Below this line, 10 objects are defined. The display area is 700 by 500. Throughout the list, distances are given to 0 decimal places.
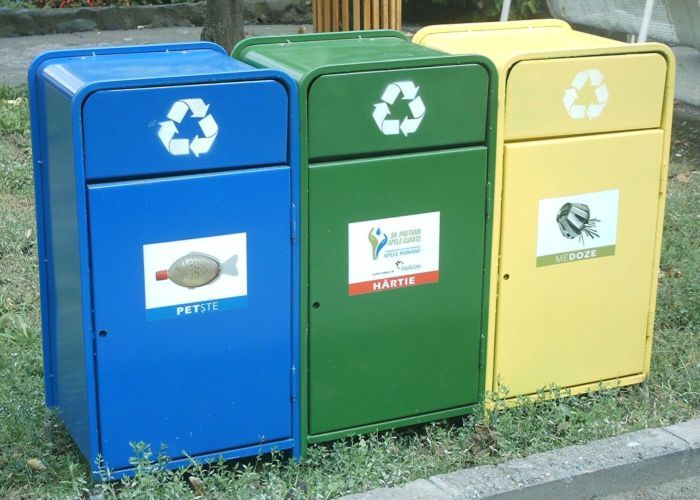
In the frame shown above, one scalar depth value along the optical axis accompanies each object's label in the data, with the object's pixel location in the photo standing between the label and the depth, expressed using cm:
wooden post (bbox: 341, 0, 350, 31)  751
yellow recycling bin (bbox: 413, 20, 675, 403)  373
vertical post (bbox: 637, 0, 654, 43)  668
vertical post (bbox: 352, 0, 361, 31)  745
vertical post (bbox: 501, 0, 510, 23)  664
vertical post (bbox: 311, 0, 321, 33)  779
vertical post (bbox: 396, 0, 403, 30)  759
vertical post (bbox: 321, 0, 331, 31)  769
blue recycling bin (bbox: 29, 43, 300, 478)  315
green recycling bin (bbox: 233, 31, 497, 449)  344
